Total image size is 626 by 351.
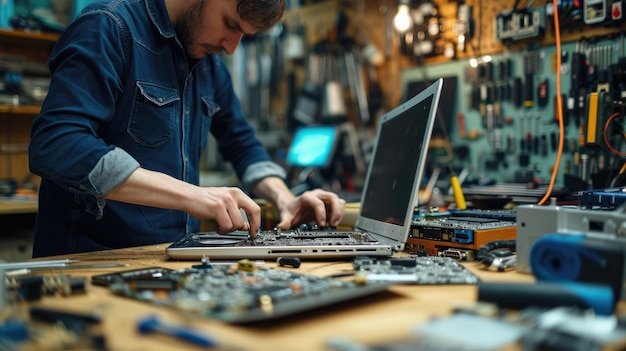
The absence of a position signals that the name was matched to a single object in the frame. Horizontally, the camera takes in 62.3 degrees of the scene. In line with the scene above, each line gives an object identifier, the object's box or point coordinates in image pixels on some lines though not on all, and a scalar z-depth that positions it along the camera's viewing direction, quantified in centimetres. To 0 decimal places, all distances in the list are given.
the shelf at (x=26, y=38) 331
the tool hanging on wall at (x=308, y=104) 401
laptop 110
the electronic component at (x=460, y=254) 113
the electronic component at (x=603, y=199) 111
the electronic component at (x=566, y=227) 80
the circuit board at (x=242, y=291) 65
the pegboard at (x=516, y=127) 239
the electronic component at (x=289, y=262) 103
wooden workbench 59
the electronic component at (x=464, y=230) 113
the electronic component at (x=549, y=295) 66
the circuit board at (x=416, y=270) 86
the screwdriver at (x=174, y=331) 56
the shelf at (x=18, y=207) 269
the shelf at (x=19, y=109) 324
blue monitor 341
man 112
